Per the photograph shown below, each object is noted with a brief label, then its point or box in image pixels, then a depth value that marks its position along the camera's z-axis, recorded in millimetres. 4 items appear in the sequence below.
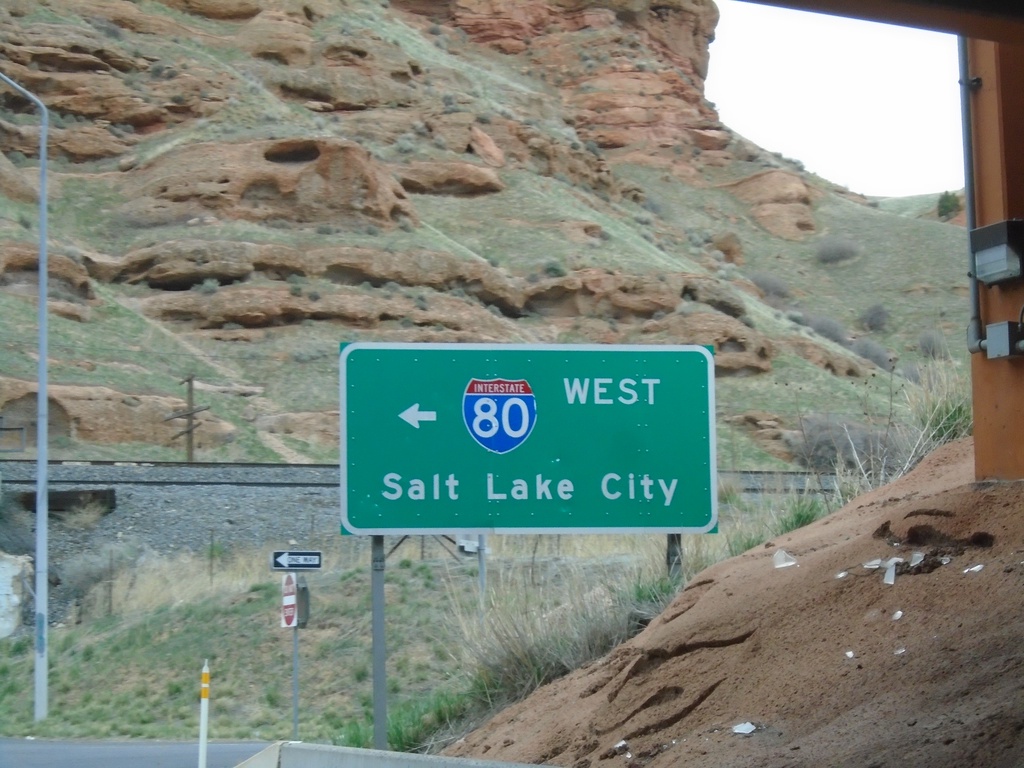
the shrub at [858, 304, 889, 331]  76125
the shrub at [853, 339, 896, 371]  66250
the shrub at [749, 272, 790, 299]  78250
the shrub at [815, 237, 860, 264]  85375
